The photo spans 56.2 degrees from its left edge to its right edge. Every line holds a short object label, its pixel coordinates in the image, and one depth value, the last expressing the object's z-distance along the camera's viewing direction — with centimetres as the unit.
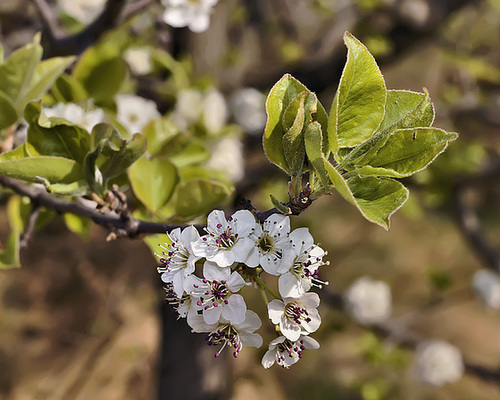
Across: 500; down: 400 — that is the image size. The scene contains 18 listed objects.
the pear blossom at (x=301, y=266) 41
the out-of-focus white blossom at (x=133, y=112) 95
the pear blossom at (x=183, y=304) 43
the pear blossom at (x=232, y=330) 43
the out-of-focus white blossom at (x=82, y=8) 98
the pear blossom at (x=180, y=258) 42
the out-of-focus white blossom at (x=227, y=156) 124
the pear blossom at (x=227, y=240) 41
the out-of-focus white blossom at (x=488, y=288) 172
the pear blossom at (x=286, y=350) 44
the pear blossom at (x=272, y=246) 41
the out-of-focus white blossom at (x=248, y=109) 149
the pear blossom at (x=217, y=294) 41
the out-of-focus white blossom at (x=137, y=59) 113
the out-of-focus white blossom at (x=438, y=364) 163
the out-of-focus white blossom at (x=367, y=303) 165
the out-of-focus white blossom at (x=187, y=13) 77
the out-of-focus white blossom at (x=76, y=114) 71
